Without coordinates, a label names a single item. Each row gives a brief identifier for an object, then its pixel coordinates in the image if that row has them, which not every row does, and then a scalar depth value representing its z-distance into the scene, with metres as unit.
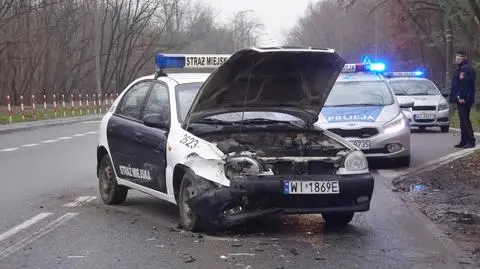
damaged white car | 6.90
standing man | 14.40
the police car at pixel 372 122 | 12.27
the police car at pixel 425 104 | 20.30
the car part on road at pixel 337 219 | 7.64
